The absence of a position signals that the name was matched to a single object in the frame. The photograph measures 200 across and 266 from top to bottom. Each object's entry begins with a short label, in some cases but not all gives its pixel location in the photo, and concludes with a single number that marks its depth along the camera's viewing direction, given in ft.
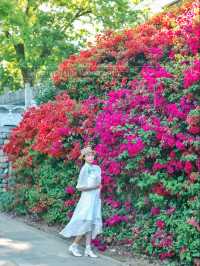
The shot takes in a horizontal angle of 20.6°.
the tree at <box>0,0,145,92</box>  72.84
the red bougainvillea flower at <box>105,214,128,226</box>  26.64
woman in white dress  25.43
